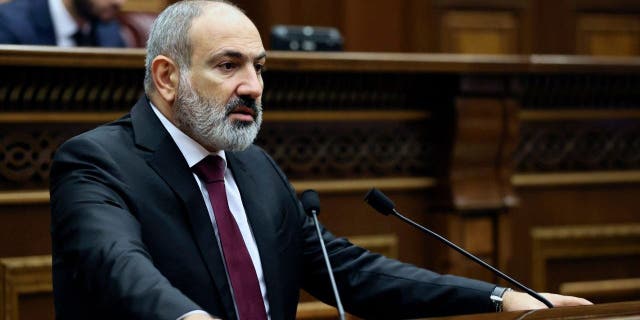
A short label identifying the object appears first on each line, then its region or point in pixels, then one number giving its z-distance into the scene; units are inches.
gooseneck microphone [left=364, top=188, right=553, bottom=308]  268.0
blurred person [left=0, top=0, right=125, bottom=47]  314.1
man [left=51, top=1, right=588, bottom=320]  263.9
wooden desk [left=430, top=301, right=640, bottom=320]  258.1
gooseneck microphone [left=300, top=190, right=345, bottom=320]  268.4
